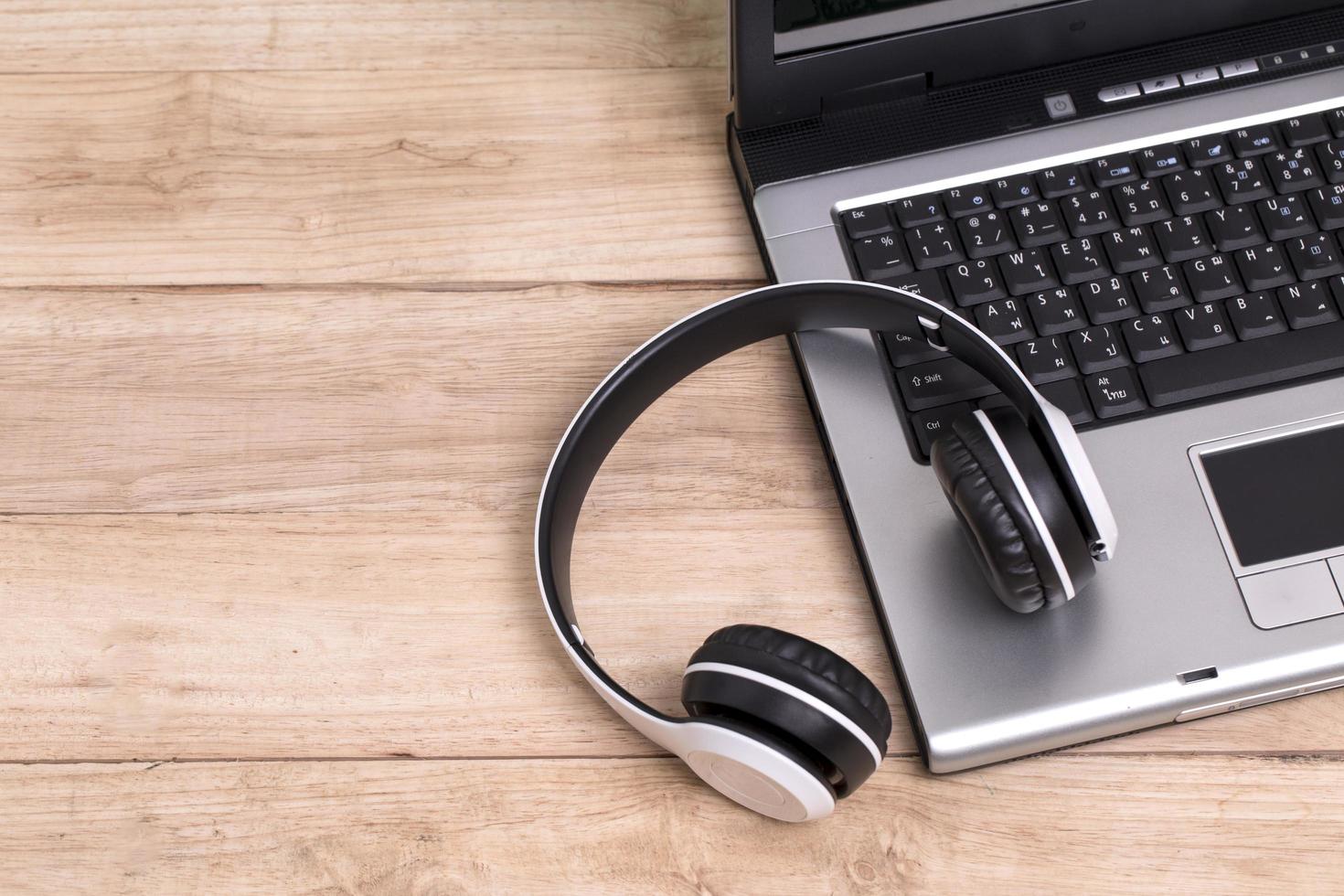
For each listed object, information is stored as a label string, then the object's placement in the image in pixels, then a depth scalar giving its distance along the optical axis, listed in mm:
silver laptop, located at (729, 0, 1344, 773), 1222
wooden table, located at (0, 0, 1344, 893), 1224
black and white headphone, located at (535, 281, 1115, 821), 1181
